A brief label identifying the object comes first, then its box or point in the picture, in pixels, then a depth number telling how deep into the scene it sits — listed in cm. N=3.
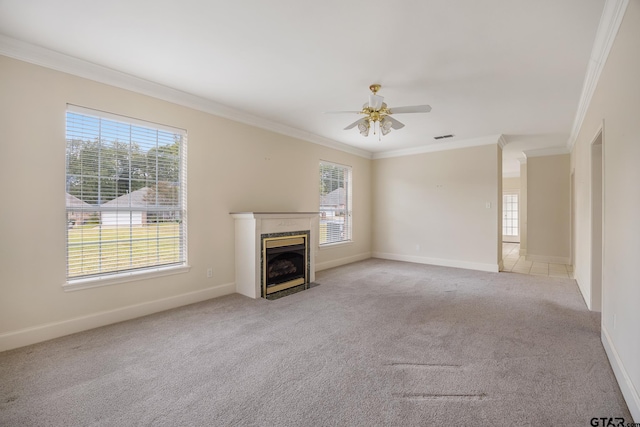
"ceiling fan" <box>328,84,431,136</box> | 316
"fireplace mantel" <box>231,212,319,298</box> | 397
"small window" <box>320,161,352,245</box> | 602
